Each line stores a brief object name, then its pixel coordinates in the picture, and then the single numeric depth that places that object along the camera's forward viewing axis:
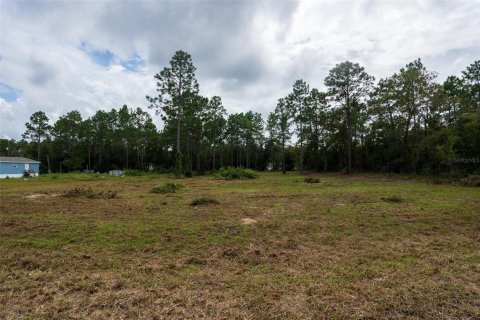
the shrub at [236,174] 27.03
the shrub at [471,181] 15.52
